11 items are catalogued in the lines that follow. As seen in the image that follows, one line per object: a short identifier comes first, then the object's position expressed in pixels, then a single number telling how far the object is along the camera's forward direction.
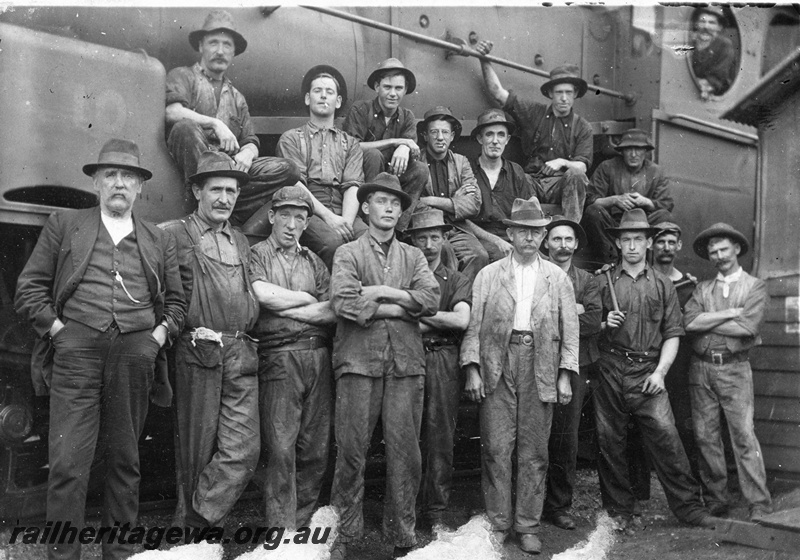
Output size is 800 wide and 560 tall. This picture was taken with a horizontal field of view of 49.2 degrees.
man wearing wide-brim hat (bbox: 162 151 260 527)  4.68
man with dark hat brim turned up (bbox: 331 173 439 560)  4.92
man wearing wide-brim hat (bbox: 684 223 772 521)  6.03
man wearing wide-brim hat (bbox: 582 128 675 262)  7.31
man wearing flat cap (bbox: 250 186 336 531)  4.92
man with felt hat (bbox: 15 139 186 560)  4.18
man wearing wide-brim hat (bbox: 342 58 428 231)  6.31
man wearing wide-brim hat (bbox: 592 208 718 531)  5.98
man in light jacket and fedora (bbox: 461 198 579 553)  5.33
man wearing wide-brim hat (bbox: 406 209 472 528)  5.47
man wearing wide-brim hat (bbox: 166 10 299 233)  5.13
